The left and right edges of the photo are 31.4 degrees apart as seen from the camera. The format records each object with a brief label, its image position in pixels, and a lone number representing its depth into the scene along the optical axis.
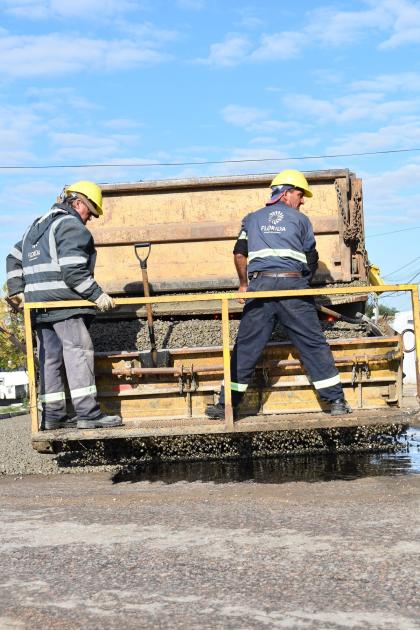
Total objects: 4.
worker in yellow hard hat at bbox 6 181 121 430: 5.20
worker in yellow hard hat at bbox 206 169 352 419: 5.25
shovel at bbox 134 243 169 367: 5.55
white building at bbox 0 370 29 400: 33.00
